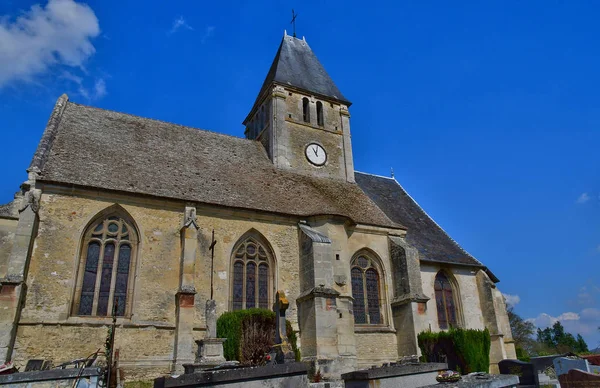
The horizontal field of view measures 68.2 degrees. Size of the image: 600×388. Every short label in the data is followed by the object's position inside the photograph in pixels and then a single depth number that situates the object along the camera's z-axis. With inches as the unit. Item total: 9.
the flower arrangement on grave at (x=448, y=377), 263.7
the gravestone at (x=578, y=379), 419.8
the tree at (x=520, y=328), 1533.0
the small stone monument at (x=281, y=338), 375.6
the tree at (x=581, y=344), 2313.6
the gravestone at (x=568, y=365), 538.0
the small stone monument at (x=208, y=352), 416.7
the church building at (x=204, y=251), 482.9
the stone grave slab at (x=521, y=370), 494.9
